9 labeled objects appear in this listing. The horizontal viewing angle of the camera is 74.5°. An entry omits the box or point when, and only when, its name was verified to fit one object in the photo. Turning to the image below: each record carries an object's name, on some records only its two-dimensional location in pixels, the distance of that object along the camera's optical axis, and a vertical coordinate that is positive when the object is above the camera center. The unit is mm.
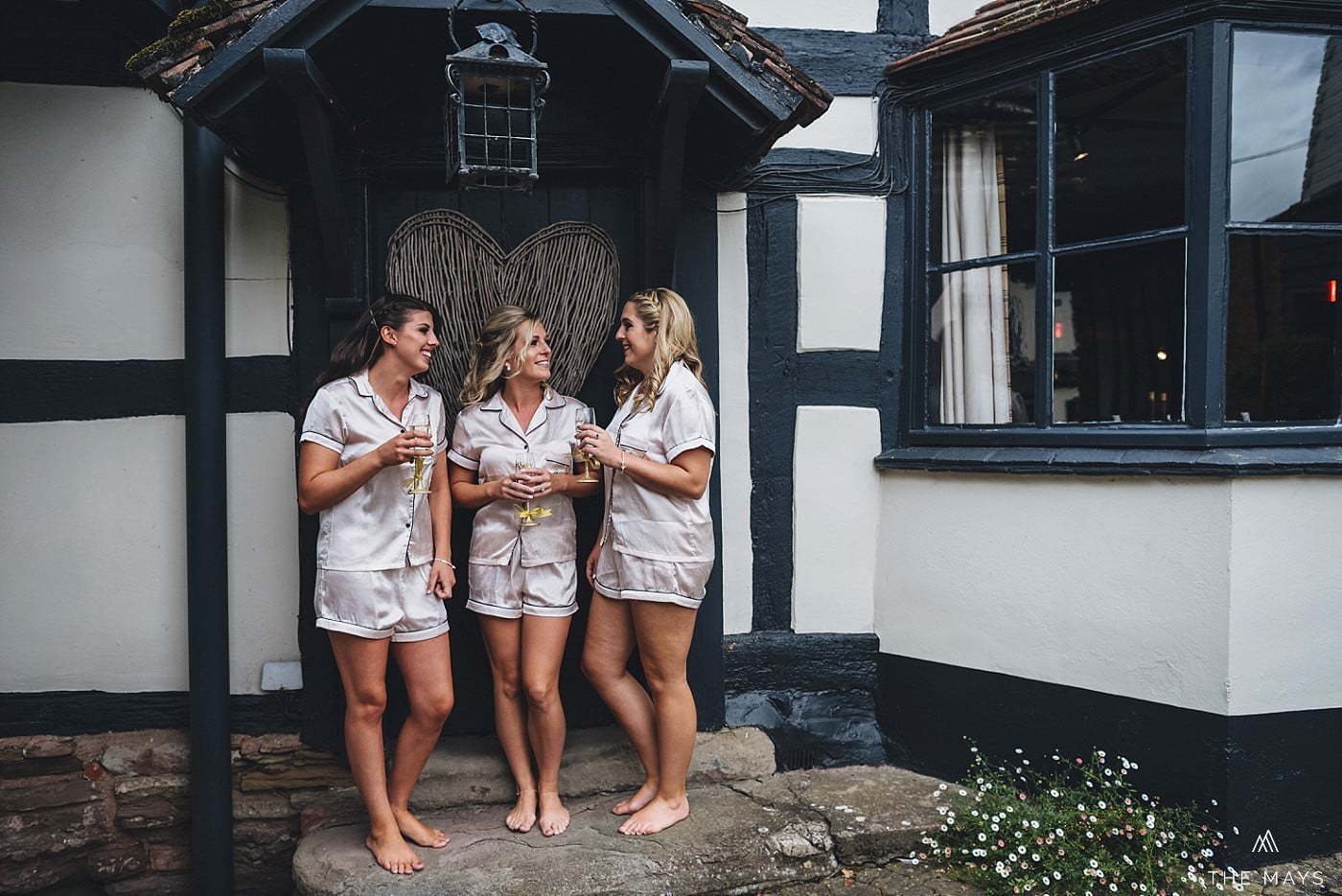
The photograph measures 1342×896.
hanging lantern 2713 +1049
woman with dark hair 2818 -415
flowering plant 2934 -1473
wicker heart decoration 3467 +534
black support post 3305 -386
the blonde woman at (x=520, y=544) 3078 -455
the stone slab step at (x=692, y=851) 2814 -1477
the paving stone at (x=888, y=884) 3012 -1628
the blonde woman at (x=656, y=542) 2977 -443
